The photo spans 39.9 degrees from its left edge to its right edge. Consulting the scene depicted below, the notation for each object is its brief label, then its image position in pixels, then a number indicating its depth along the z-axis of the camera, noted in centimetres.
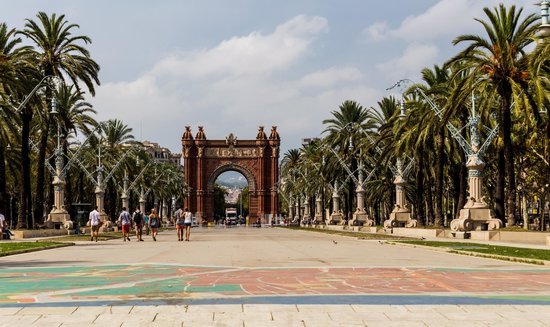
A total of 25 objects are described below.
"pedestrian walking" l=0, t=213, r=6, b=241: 3319
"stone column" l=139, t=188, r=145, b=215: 9362
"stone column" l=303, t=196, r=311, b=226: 11525
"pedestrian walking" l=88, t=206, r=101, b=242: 3845
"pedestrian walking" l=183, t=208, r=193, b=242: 3900
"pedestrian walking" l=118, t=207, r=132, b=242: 4012
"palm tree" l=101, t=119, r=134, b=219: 7906
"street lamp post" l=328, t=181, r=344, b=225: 8400
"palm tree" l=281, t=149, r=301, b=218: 13251
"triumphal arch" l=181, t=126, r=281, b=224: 14138
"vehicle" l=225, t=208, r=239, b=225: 14909
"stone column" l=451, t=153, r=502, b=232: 3928
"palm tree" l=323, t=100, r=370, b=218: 7206
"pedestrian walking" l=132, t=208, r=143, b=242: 3881
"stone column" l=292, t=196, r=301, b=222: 13723
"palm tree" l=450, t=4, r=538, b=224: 3709
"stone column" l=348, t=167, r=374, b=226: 6775
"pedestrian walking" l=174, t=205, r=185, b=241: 3938
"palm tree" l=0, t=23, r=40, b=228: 3934
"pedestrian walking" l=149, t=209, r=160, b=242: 4068
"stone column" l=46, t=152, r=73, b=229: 5328
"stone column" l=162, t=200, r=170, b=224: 12276
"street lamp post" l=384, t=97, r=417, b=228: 5559
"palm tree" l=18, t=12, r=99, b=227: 4838
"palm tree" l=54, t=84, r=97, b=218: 5634
